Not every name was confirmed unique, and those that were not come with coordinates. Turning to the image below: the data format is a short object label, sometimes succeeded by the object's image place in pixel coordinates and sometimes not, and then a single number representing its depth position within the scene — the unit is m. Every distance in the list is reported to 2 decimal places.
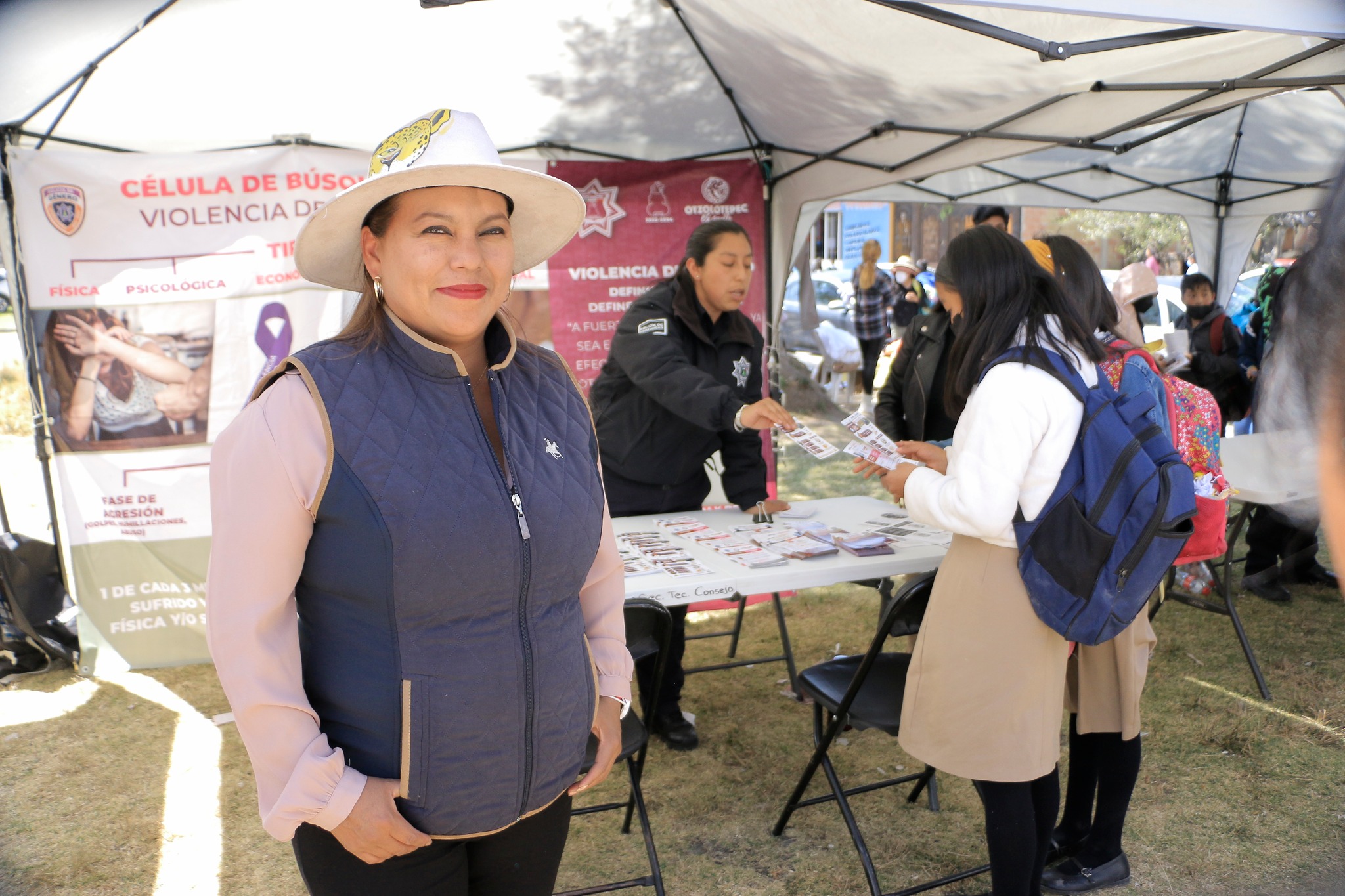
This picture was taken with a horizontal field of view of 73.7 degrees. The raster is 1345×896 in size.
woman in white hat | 1.18
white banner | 4.25
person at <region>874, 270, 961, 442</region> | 4.09
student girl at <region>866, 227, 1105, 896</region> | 2.04
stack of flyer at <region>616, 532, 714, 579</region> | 2.75
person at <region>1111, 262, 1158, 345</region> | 5.34
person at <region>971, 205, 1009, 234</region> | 5.52
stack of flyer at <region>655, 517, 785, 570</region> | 2.78
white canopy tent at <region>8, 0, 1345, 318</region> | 2.82
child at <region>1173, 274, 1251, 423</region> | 6.41
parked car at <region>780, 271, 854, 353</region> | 13.83
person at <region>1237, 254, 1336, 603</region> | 5.09
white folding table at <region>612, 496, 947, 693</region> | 2.58
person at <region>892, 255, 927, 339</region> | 10.17
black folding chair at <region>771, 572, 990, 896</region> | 2.48
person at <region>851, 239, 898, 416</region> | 10.45
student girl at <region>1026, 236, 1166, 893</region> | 2.41
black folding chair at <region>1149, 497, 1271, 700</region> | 3.97
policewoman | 3.14
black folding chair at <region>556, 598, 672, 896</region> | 2.45
